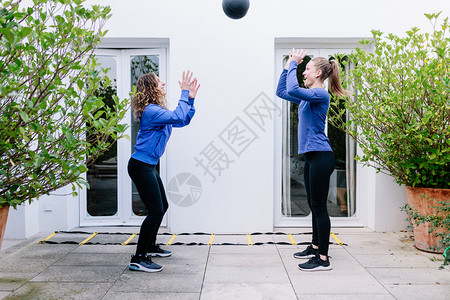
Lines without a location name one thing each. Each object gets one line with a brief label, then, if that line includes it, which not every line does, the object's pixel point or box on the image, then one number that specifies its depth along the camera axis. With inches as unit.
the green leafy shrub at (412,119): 159.9
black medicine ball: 171.5
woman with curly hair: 149.0
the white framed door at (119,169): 217.8
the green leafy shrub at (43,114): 110.5
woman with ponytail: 148.4
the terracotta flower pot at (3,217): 128.2
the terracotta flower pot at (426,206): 170.6
